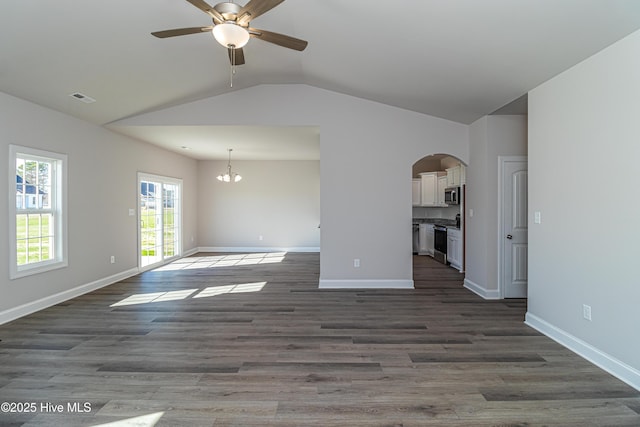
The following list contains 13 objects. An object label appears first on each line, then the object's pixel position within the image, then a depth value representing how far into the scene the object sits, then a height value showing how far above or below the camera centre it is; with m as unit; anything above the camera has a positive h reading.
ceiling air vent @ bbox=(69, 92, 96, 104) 4.05 +1.53
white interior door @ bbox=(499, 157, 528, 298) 4.62 -0.19
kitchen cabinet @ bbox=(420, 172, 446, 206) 8.54 +0.68
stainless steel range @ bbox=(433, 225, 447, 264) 7.41 -0.74
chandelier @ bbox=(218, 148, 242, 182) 8.11 +0.95
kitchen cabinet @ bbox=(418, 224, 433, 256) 8.61 -0.72
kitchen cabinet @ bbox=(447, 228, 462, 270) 6.62 -0.75
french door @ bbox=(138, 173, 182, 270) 6.53 -0.10
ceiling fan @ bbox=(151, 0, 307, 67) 2.16 +1.38
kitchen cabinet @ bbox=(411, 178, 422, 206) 9.03 +0.62
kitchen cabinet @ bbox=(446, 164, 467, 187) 6.91 +0.84
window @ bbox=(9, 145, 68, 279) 3.83 +0.06
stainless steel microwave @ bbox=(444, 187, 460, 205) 7.12 +0.39
